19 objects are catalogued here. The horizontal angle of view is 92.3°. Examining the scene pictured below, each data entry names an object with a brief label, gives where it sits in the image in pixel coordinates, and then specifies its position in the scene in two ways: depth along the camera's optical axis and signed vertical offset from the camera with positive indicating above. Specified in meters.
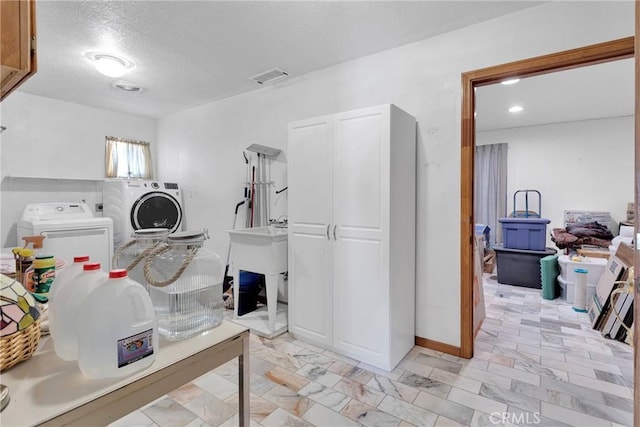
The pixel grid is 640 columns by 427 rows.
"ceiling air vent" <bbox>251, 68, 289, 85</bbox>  3.07 +1.42
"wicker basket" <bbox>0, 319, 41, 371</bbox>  0.71 -0.32
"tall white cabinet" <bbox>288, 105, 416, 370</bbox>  2.14 -0.14
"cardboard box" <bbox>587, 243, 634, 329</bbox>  2.76 -0.64
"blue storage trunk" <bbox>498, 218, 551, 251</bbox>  4.03 -0.26
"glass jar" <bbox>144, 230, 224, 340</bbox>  0.97 -0.24
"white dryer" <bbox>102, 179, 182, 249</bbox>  3.88 +0.11
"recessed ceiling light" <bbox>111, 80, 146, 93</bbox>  3.35 +1.43
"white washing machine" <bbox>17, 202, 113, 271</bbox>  3.12 -0.17
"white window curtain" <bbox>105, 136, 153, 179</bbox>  4.32 +0.81
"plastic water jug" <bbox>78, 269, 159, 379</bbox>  0.69 -0.27
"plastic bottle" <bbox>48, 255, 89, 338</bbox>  0.81 -0.19
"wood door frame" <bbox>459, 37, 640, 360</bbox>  2.15 +0.30
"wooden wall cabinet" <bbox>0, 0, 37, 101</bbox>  0.74 +0.44
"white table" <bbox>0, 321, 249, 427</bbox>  0.63 -0.40
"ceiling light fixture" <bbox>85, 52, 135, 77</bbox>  2.71 +1.37
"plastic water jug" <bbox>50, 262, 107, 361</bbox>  0.78 -0.26
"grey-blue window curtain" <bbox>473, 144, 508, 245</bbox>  5.54 +0.50
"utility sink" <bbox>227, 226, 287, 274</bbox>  2.70 -0.34
